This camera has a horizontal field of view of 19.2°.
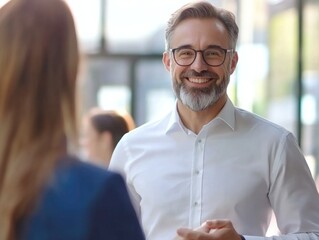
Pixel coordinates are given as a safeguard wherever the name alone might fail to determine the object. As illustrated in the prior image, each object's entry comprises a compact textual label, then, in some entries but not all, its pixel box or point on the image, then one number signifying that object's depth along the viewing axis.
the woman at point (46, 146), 1.50
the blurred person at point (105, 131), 5.16
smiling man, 2.86
